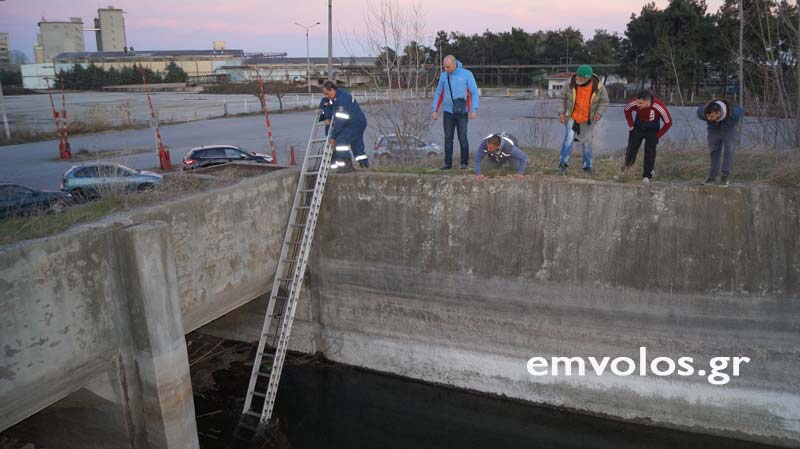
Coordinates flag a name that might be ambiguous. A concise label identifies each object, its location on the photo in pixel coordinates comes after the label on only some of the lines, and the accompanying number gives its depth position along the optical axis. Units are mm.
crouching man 9375
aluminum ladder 9078
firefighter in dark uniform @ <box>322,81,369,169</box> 10141
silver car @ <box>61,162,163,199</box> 13758
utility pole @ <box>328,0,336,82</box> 20594
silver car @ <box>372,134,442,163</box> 14328
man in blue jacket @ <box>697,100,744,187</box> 8258
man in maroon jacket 8969
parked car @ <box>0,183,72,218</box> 10711
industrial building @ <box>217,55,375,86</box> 72412
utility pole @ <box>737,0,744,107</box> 12758
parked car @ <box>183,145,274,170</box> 17453
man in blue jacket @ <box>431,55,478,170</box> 10188
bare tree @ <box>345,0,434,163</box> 14125
